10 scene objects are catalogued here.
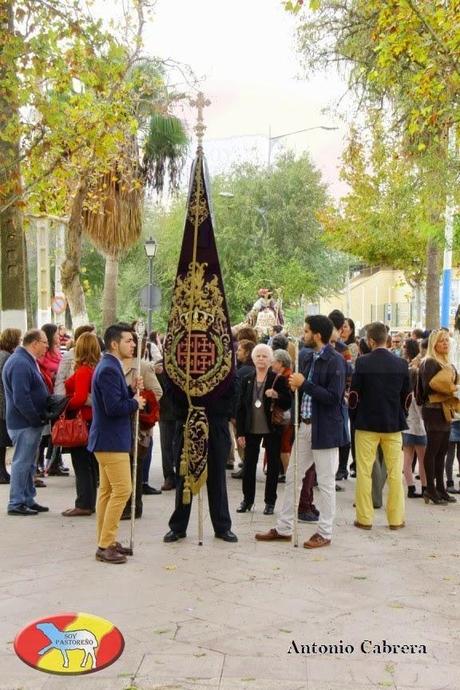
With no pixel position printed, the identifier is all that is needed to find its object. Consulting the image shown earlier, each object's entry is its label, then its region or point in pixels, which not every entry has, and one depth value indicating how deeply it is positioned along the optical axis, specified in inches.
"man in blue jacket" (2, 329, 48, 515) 364.5
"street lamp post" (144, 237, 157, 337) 1004.6
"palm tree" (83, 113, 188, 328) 812.0
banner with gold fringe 329.1
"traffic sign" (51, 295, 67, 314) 969.5
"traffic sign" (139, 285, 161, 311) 887.9
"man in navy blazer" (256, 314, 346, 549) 313.6
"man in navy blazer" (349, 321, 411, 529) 340.2
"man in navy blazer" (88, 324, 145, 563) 287.4
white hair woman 366.9
